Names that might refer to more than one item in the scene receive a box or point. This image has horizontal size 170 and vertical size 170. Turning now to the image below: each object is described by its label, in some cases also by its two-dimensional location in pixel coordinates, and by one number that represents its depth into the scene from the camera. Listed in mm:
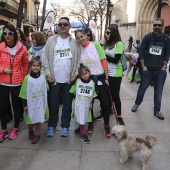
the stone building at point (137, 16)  27022
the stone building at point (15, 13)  24336
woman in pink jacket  3943
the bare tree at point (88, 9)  39253
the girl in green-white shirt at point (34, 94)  3914
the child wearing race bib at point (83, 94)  4000
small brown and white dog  3168
